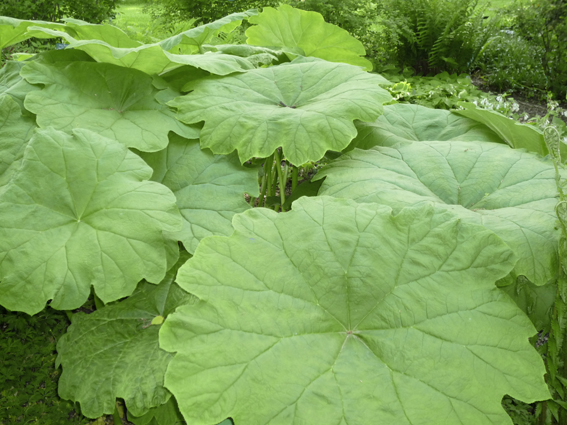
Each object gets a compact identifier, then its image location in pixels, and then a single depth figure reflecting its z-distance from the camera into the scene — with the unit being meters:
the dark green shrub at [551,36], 5.75
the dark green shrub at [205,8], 6.52
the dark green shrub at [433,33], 5.91
